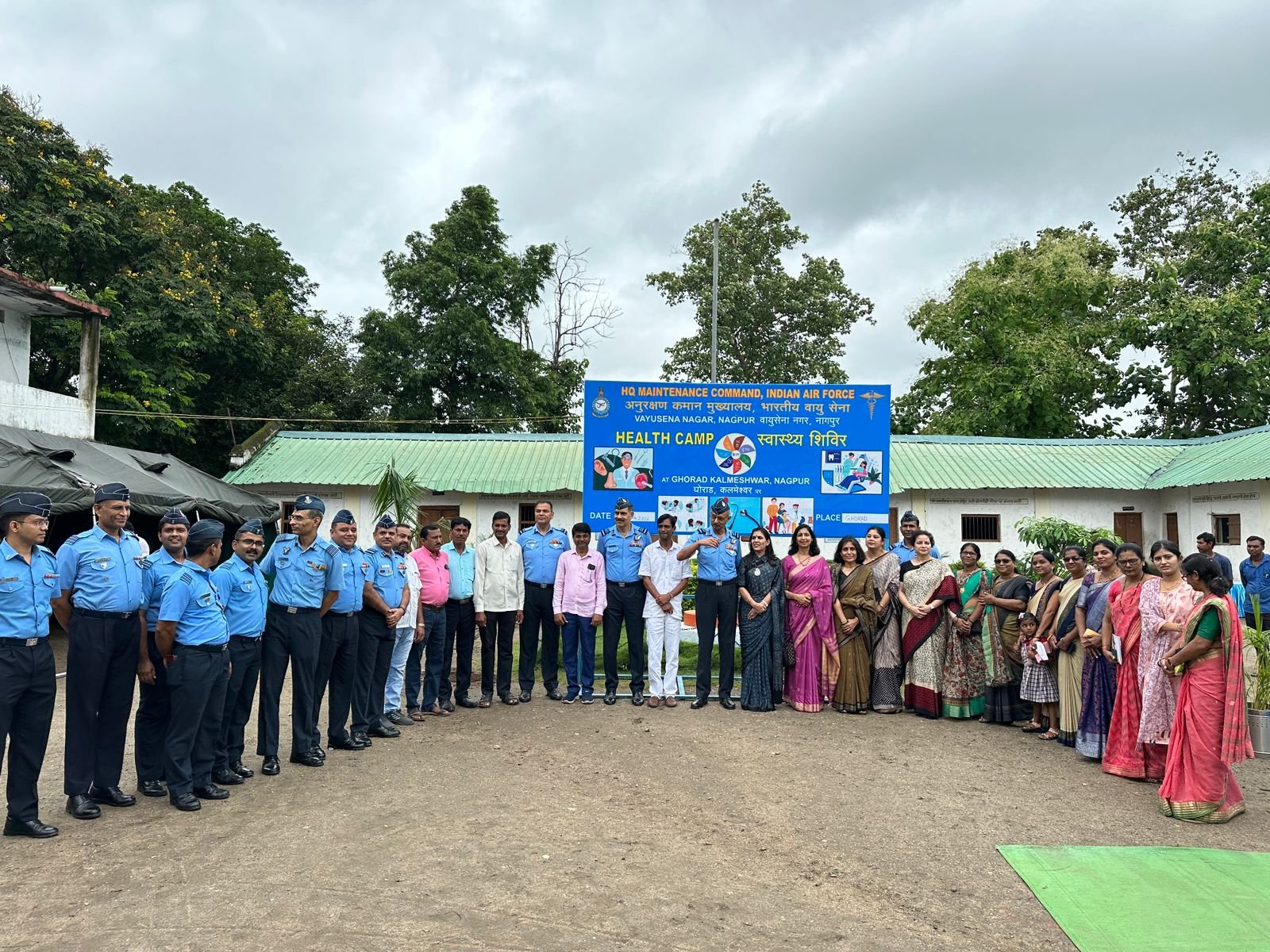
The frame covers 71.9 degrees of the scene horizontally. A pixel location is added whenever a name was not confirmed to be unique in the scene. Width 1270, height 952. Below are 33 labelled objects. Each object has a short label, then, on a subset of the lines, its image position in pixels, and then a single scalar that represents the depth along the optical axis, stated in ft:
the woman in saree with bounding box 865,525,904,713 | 23.81
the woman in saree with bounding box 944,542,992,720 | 23.02
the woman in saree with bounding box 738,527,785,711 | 24.12
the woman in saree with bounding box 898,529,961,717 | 23.17
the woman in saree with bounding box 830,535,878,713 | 23.79
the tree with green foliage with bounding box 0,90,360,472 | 59.67
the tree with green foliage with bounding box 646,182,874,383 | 82.23
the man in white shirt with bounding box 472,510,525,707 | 24.04
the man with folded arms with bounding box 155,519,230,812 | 14.64
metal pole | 56.24
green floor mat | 10.65
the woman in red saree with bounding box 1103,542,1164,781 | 17.80
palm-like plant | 34.73
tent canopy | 34.88
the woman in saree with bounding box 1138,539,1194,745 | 16.83
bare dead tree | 83.41
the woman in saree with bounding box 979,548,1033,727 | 22.41
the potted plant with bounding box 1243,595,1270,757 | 19.90
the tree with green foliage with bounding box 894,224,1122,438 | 71.61
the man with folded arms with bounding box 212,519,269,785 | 15.94
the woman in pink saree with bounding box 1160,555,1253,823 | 15.38
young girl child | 21.40
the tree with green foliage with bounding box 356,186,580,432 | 73.61
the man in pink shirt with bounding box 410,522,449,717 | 22.38
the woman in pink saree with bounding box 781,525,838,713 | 24.03
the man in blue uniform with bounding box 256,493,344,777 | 17.08
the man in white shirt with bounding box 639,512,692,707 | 24.95
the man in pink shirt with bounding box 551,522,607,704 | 24.56
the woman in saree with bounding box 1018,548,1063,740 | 21.33
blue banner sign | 28.60
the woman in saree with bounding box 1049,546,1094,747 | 20.45
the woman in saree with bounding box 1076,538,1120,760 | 19.27
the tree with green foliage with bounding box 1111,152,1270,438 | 65.77
